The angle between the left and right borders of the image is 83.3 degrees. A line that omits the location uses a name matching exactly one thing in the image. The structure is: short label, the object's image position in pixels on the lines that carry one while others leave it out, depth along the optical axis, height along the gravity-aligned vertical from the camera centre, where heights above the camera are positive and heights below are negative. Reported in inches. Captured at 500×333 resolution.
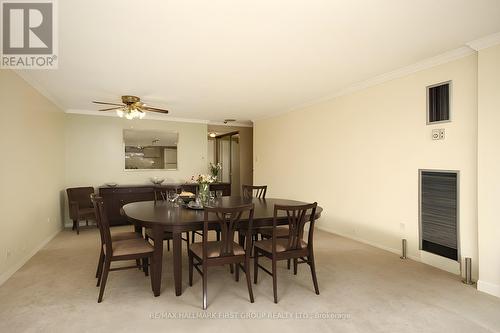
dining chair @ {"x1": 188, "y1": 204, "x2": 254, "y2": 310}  96.6 -30.6
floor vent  125.6 -22.7
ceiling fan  175.6 +36.6
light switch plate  130.0 +14.2
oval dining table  100.0 -20.7
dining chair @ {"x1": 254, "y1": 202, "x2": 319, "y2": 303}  103.5 -31.2
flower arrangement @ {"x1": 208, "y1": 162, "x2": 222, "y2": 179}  268.3 -2.9
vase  128.4 -12.8
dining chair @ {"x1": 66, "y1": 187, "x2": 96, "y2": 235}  206.8 -30.1
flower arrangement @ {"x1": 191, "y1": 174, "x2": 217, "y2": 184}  127.7 -6.4
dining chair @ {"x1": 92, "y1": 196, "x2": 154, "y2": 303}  102.3 -31.6
